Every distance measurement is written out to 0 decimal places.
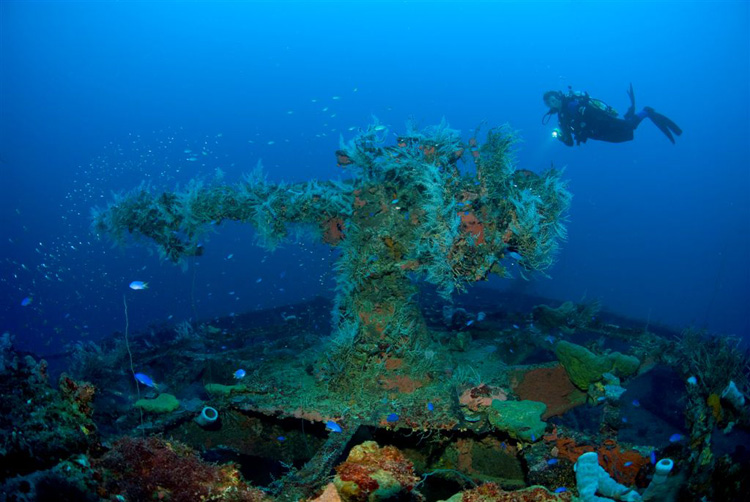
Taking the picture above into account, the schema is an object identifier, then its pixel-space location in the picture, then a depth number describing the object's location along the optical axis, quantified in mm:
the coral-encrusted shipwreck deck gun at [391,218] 5586
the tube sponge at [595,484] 3045
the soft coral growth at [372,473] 2881
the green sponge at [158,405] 5220
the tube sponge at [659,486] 3025
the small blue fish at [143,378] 5464
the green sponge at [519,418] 4363
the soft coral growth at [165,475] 2670
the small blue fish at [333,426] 4516
